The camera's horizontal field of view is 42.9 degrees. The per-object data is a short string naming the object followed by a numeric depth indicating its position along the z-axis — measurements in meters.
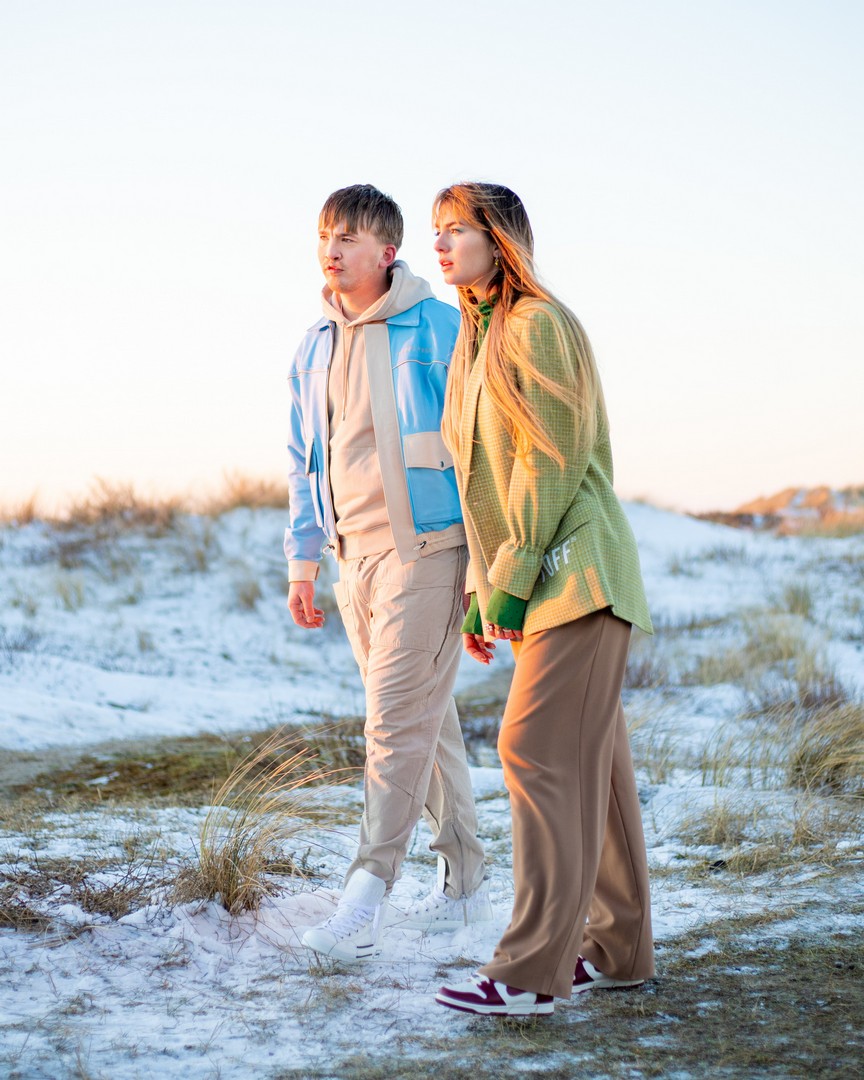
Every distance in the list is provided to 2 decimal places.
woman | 2.54
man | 3.12
